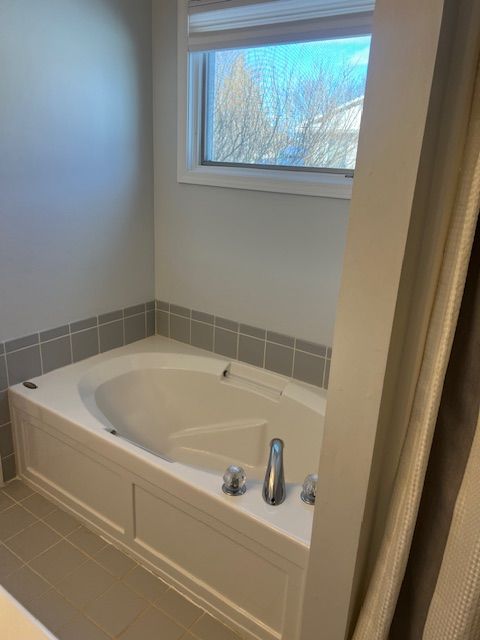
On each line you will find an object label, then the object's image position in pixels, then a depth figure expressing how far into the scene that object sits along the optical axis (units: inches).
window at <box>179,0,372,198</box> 76.0
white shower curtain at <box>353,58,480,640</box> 29.9
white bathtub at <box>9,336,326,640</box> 60.9
